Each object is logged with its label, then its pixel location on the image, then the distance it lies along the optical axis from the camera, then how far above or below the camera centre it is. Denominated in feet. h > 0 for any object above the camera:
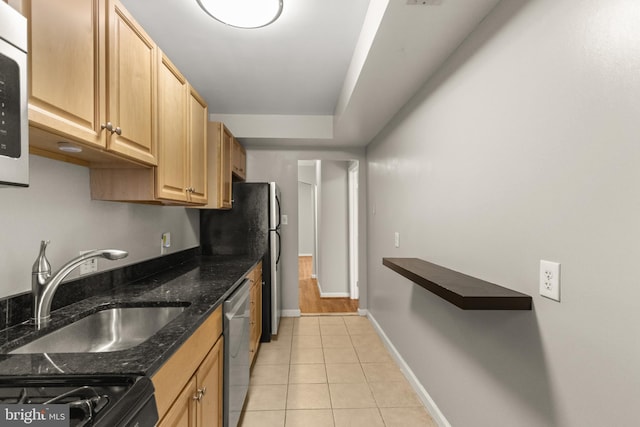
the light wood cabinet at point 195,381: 3.17 -2.06
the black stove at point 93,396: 2.06 -1.33
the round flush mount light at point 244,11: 5.25 +3.63
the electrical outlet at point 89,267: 5.02 -0.83
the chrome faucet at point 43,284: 3.84 -0.83
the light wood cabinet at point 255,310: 8.28 -2.78
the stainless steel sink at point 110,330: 3.82 -1.60
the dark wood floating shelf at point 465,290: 3.83 -1.04
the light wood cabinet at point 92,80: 3.01 +1.67
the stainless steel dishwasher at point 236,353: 5.36 -2.67
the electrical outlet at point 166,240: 8.03 -0.60
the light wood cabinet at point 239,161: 10.74 +2.09
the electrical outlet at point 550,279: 3.43 -0.75
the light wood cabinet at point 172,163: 5.29 +1.12
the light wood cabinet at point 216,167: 8.63 +1.43
